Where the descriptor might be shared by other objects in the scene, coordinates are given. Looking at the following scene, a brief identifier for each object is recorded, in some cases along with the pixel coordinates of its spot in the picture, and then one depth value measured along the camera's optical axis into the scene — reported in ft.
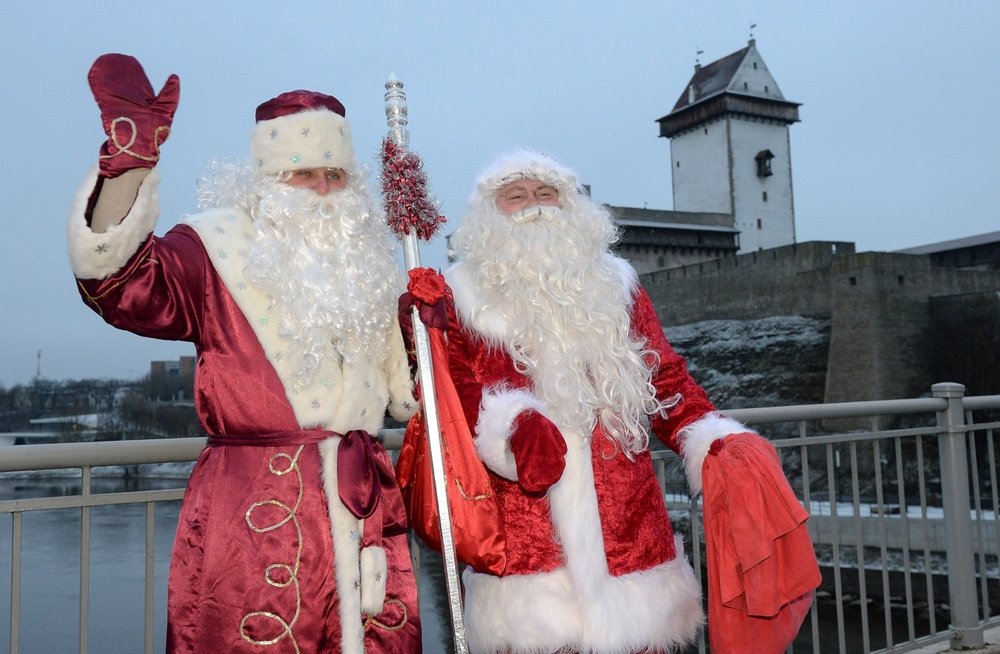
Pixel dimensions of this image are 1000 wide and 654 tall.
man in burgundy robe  5.42
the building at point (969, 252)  115.55
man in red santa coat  6.85
